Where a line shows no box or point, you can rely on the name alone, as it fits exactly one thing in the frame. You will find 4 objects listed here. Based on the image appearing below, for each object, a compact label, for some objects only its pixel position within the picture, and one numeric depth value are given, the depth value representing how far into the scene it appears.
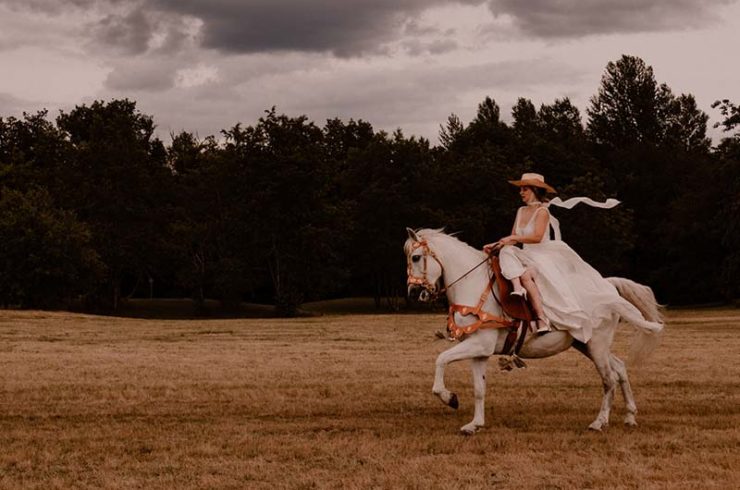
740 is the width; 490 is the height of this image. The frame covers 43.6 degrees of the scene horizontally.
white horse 13.09
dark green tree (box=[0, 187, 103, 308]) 64.81
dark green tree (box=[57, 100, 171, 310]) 74.69
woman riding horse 13.34
